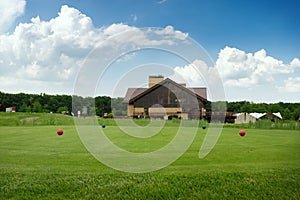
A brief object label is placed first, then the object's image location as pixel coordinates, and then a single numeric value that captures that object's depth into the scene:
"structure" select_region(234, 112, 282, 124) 38.08
